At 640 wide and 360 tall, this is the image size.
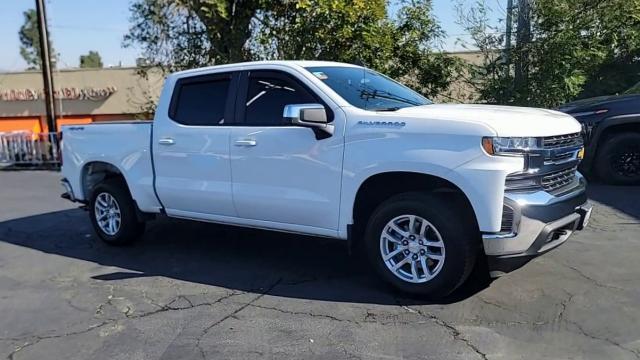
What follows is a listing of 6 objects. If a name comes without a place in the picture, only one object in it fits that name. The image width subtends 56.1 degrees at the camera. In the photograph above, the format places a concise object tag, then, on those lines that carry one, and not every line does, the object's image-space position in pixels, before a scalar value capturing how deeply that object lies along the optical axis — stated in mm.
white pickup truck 4332
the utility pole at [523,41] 12734
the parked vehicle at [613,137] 9164
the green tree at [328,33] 13688
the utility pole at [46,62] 19203
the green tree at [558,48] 12312
